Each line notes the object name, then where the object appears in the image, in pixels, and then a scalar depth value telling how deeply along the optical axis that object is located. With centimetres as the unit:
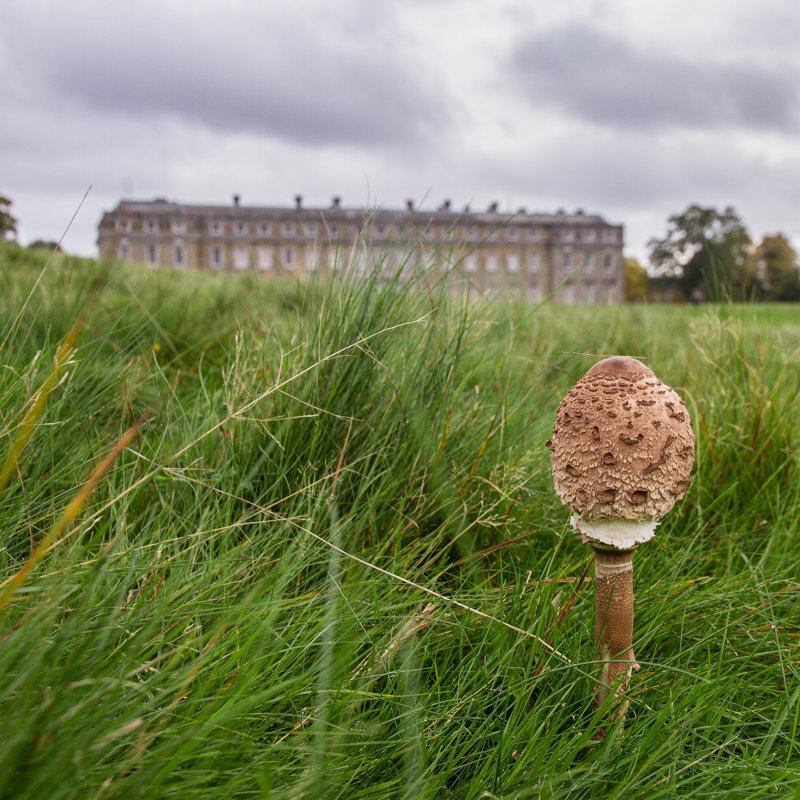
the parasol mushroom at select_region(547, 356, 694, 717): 117
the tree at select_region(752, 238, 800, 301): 4200
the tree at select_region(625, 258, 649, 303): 5853
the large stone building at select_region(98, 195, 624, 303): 5553
